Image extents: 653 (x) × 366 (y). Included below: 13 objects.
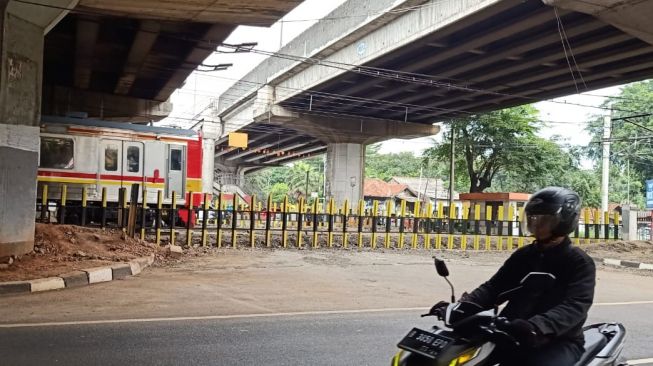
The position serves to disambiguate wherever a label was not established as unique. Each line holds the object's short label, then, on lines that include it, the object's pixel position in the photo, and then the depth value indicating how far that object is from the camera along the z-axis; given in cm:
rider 304
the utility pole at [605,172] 3067
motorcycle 273
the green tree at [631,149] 4041
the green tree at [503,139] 3916
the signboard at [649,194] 3006
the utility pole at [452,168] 3625
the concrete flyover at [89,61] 1052
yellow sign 3732
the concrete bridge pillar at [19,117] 1040
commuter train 1888
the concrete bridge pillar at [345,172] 3734
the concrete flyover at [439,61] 1752
